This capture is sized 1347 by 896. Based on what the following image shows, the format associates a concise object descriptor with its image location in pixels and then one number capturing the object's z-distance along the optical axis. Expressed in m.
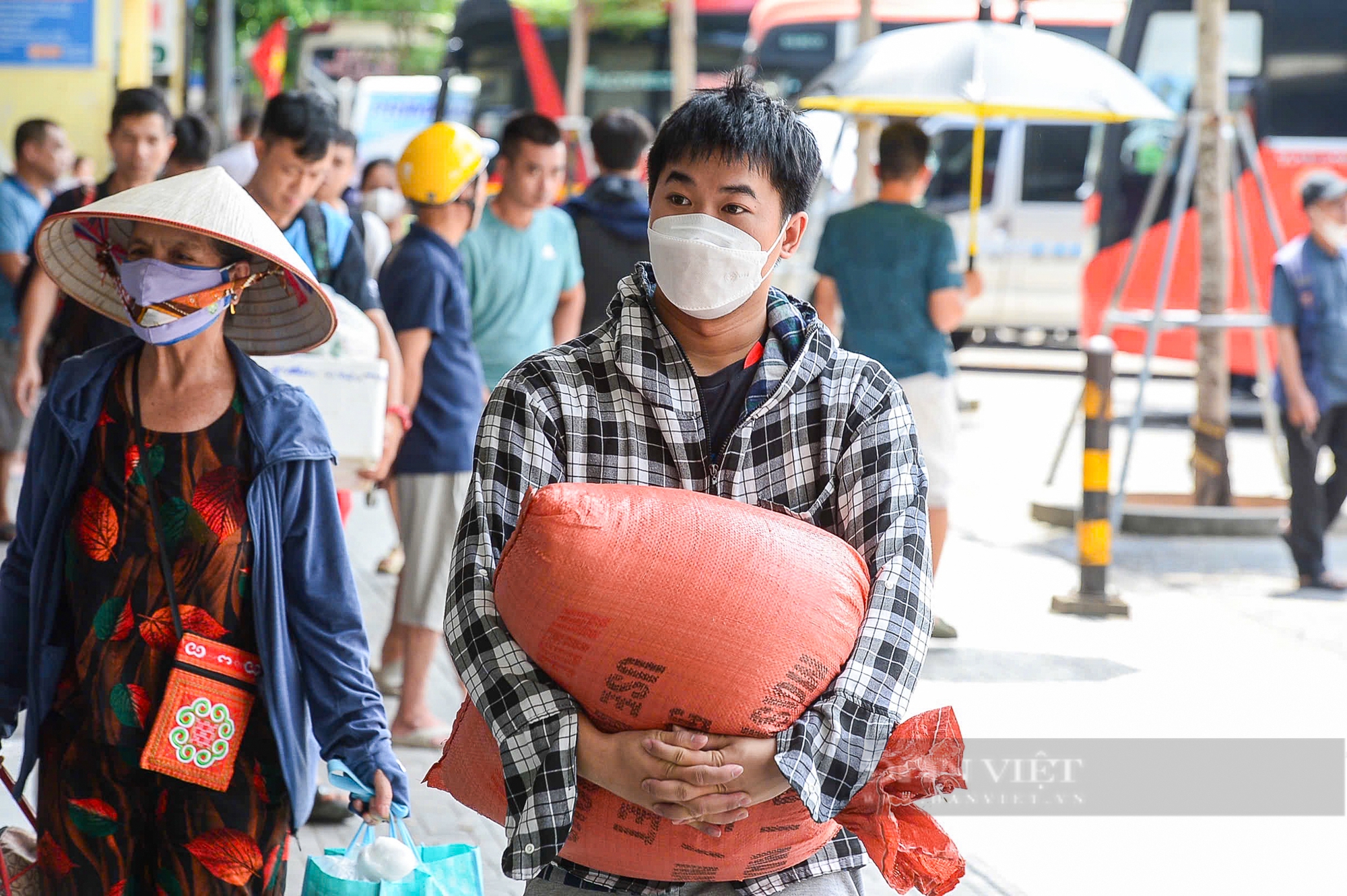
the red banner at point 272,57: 32.59
